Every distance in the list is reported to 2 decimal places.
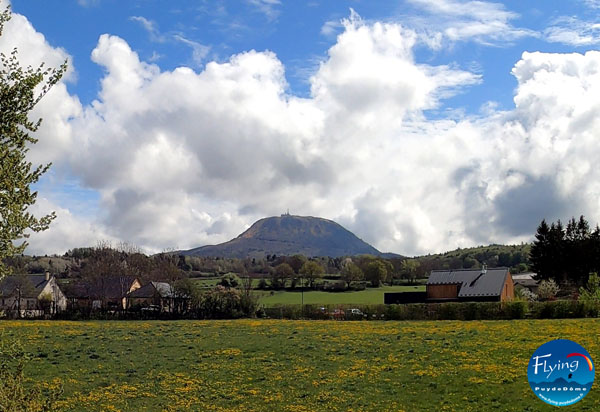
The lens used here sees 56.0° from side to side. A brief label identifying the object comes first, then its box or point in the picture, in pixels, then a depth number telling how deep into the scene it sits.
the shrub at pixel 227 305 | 63.35
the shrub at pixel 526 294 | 69.61
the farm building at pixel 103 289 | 88.62
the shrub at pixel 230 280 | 105.11
